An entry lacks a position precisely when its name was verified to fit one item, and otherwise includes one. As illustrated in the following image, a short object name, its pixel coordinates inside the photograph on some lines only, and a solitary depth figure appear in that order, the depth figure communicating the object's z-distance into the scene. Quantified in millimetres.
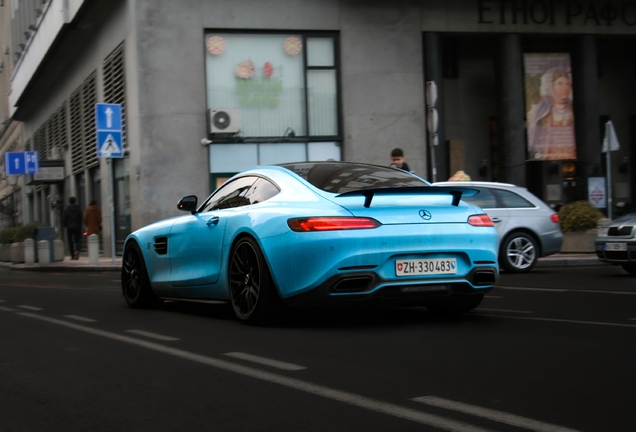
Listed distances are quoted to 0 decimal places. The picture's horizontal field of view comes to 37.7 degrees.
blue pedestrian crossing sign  21234
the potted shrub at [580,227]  18891
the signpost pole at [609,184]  19147
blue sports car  6938
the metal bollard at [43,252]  26219
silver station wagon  15023
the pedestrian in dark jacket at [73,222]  28719
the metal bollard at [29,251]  27172
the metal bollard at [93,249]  22891
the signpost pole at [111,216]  21300
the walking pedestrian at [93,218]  27516
